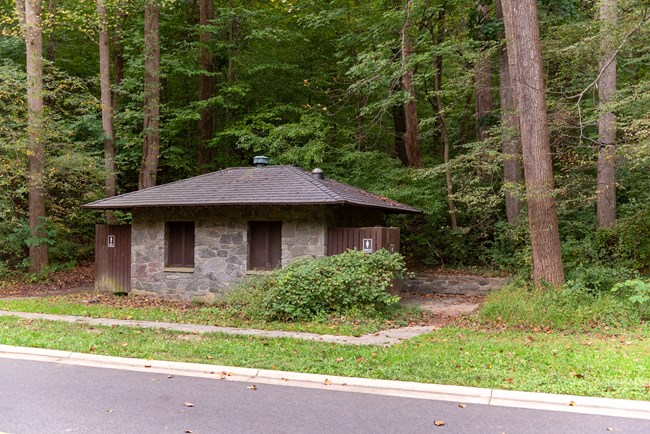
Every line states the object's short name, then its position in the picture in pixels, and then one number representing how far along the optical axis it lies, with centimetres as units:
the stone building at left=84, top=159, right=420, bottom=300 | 1403
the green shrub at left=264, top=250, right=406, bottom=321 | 1168
